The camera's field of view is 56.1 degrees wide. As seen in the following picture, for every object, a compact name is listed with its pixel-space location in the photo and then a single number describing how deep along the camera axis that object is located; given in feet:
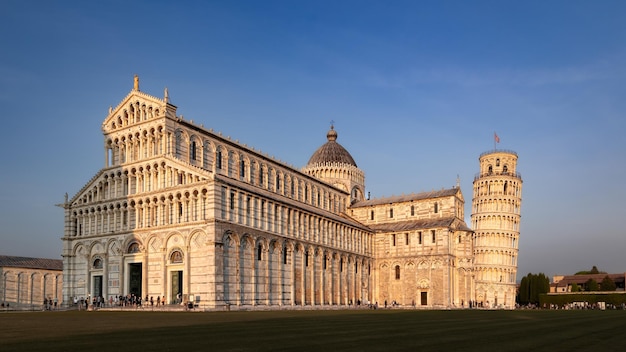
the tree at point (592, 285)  411.13
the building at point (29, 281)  263.49
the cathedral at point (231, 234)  183.93
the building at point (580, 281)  452.35
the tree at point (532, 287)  394.93
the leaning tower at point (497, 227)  371.15
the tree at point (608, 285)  407.44
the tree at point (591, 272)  553.76
